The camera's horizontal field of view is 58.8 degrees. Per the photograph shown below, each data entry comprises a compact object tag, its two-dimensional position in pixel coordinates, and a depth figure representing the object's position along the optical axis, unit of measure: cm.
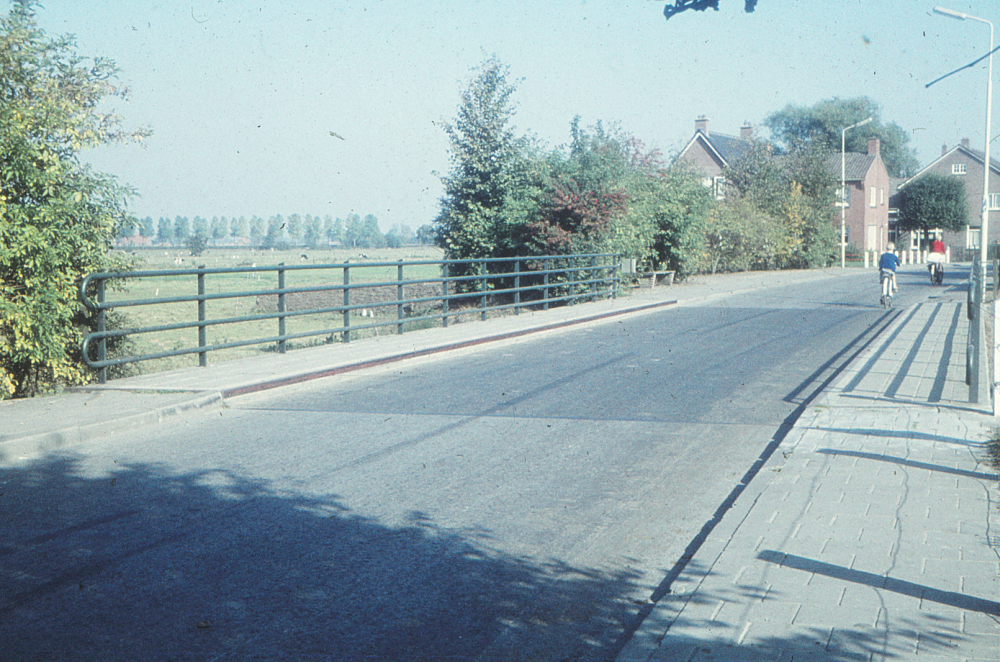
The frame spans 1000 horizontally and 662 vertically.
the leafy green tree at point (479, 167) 3144
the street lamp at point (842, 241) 5045
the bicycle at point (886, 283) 2406
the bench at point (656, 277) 3308
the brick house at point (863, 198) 7456
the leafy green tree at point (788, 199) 4966
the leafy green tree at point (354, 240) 5177
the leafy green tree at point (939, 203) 7444
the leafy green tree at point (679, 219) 3444
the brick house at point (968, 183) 7900
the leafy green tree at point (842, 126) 11656
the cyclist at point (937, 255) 3500
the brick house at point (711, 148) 7238
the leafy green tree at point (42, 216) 964
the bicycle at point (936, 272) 3534
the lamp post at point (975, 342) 915
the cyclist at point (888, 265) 2406
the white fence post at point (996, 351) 794
